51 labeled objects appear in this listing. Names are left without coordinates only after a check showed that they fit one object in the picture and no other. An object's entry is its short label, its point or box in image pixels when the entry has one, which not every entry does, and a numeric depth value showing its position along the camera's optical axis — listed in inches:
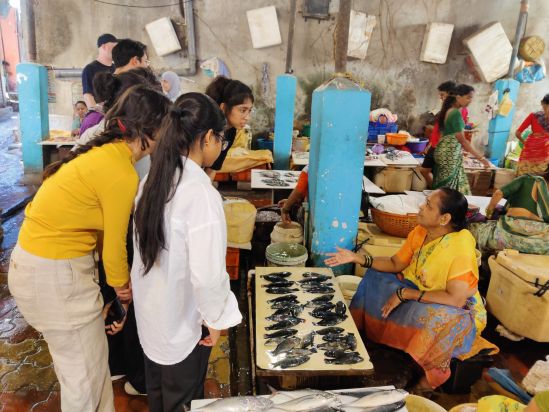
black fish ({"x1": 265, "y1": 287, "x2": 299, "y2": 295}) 131.2
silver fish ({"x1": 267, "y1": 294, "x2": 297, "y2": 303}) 126.8
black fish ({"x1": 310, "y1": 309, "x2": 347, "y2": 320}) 119.6
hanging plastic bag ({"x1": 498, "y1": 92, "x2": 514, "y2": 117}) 419.5
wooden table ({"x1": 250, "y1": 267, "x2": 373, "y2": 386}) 99.3
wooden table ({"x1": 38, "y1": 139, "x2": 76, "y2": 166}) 332.5
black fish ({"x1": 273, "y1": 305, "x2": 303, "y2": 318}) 120.4
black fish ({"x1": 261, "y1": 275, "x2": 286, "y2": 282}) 138.2
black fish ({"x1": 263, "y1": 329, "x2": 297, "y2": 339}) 110.1
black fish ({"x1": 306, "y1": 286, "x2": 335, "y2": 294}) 133.0
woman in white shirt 75.0
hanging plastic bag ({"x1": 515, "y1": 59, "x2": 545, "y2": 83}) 442.3
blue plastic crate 407.5
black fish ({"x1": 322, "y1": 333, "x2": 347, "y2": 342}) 109.2
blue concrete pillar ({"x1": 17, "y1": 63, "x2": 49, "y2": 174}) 333.1
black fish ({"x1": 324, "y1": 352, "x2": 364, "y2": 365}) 101.1
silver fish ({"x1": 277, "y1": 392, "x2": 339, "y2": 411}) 84.4
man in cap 211.9
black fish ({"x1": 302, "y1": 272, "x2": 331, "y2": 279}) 142.7
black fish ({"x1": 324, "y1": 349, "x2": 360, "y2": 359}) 103.0
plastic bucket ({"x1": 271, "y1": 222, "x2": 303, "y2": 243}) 171.9
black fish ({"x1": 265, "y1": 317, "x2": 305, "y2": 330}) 114.0
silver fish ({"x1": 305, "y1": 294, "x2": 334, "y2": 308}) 125.2
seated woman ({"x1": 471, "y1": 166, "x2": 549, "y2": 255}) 177.2
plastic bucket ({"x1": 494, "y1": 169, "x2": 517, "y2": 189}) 362.3
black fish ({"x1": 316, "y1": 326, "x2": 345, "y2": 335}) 112.1
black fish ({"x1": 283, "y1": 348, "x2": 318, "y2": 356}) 104.2
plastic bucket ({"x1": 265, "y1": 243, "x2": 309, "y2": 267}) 156.5
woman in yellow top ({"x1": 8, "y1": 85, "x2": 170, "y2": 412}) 84.5
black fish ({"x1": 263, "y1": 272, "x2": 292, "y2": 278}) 141.5
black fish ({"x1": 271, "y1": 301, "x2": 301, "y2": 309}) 123.1
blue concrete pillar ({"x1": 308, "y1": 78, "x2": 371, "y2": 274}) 147.9
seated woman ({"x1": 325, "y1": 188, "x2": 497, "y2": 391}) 122.1
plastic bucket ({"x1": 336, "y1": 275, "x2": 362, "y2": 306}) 158.6
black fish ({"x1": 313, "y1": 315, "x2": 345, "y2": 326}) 116.5
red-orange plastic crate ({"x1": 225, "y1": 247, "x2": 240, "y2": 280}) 182.0
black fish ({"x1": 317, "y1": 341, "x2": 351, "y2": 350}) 106.1
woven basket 170.9
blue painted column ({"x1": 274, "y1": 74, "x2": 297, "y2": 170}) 355.6
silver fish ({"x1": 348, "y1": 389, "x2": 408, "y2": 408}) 86.4
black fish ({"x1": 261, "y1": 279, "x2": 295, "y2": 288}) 134.6
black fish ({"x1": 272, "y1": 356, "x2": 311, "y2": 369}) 100.0
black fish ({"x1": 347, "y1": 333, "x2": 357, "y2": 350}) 106.9
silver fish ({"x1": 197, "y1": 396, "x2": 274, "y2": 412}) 82.5
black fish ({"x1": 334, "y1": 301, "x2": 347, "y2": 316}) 122.0
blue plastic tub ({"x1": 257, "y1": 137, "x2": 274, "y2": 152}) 402.9
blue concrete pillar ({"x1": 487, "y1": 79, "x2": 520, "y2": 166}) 419.5
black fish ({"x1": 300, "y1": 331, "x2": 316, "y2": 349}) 107.5
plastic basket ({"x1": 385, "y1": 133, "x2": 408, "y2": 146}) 387.4
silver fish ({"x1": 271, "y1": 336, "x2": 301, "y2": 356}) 105.0
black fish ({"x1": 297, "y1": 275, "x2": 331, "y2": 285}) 138.6
